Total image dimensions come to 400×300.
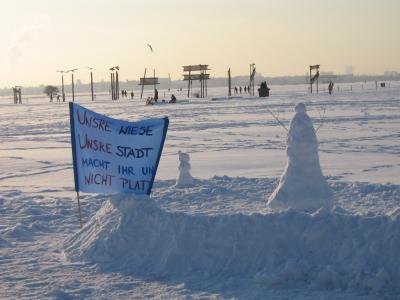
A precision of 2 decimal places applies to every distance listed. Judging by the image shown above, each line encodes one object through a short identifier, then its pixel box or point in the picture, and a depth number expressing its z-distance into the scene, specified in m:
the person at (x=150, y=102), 54.72
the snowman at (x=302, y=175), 9.27
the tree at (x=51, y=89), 107.25
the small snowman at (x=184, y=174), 12.76
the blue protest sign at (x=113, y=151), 8.98
